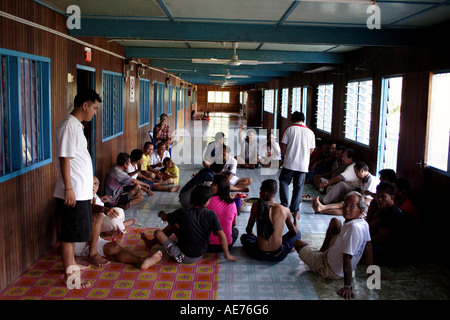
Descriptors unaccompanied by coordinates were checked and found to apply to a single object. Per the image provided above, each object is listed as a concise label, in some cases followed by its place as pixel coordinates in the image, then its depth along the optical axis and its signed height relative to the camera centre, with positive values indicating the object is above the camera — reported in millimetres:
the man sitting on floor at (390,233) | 4160 -1181
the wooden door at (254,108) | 21469 +321
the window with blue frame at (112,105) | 6914 +112
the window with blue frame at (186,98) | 23591 +880
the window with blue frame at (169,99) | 15391 +517
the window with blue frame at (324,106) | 10133 +227
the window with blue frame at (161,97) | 13188 +510
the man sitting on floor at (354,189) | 5855 -1076
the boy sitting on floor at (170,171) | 7871 -1124
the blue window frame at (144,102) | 10133 +268
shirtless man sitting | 4137 -1149
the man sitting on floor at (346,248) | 3588 -1192
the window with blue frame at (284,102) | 15523 +496
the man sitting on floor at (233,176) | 6766 -1064
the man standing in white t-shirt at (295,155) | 5703 -559
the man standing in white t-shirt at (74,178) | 3414 -573
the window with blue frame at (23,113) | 3564 -26
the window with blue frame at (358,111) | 7592 +92
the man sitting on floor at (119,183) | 5906 -1023
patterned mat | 3518 -1546
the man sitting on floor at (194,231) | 3988 -1144
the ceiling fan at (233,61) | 7016 +1004
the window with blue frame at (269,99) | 19111 +731
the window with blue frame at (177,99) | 18188 +645
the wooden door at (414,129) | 5277 -165
